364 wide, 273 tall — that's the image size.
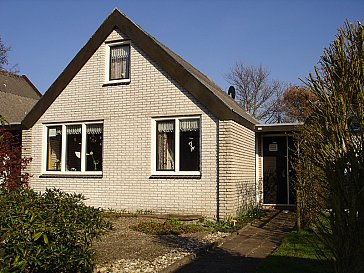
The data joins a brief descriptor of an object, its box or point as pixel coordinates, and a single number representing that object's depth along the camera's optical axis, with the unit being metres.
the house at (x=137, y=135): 11.62
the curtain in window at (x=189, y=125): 12.01
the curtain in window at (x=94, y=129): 13.44
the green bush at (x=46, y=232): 5.05
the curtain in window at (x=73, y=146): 13.79
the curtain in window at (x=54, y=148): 14.13
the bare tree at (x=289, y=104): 41.16
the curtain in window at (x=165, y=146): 12.33
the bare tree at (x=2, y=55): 39.66
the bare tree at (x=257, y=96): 42.94
